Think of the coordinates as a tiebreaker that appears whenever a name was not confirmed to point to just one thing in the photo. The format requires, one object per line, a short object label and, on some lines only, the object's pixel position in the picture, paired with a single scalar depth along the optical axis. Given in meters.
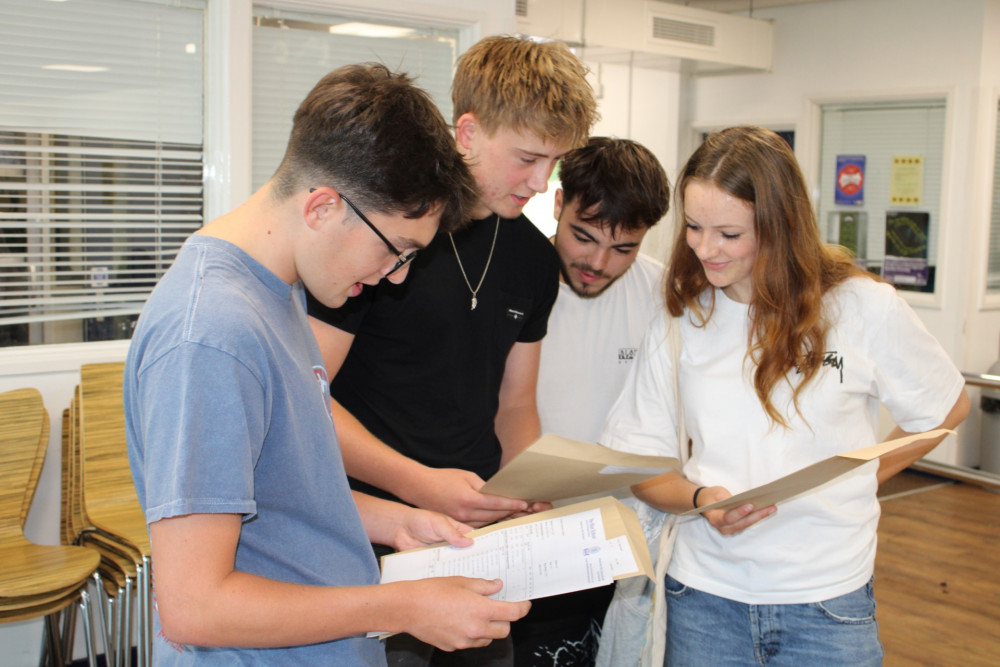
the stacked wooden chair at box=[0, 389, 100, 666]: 2.38
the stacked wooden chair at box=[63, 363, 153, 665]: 2.59
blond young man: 1.63
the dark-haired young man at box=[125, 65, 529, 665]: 0.88
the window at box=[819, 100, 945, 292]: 5.93
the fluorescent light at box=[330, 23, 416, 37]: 3.57
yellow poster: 5.98
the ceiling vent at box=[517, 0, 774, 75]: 5.15
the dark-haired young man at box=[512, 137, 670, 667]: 2.04
